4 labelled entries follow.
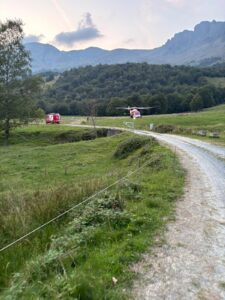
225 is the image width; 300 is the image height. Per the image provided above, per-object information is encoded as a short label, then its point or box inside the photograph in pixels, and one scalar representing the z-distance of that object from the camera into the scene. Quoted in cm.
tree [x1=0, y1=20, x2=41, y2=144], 5469
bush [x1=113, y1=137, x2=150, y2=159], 3584
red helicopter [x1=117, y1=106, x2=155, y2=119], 8641
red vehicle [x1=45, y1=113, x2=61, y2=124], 9106
